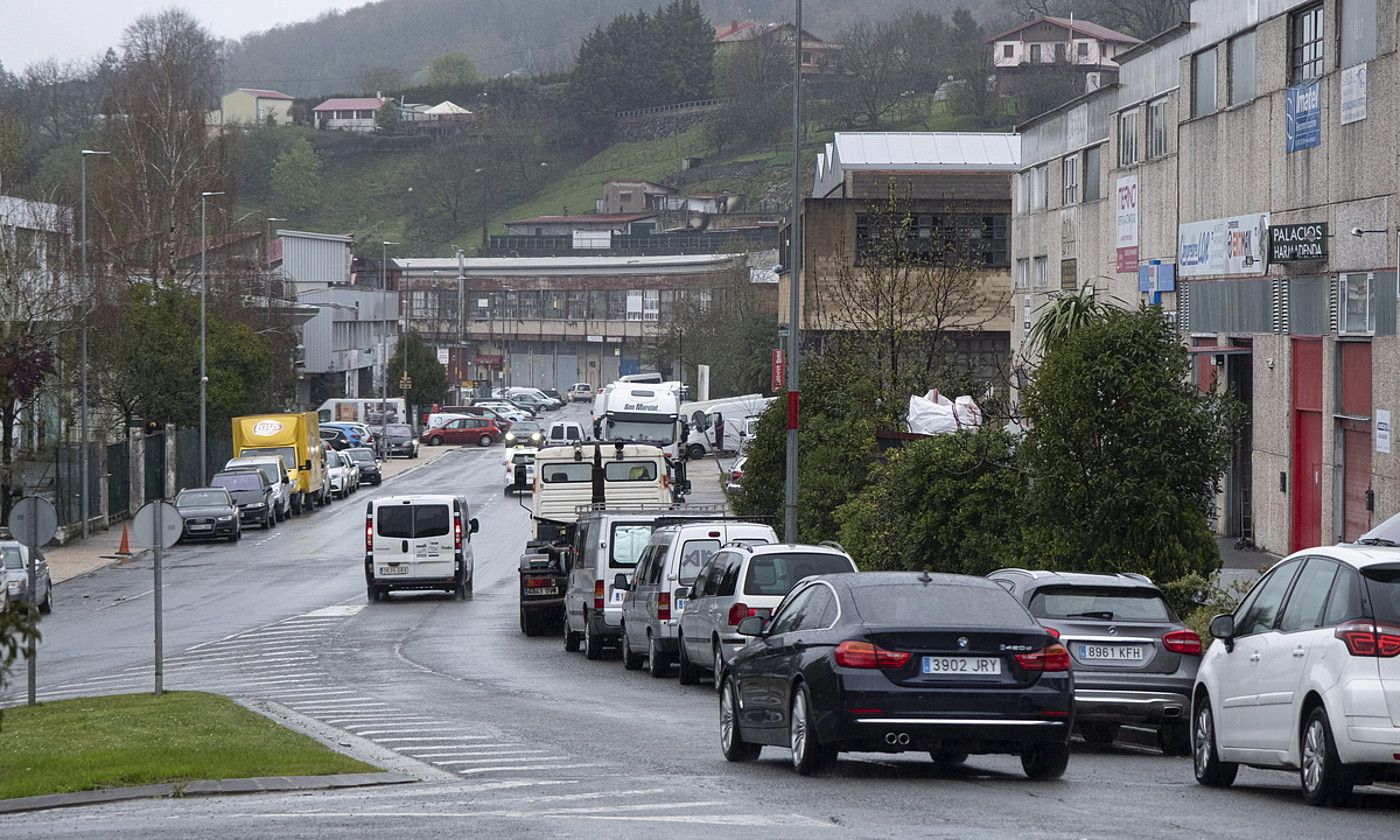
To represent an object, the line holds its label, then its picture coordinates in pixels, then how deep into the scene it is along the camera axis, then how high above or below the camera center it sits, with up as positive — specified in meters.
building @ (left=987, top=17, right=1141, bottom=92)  157.88 +26.91
